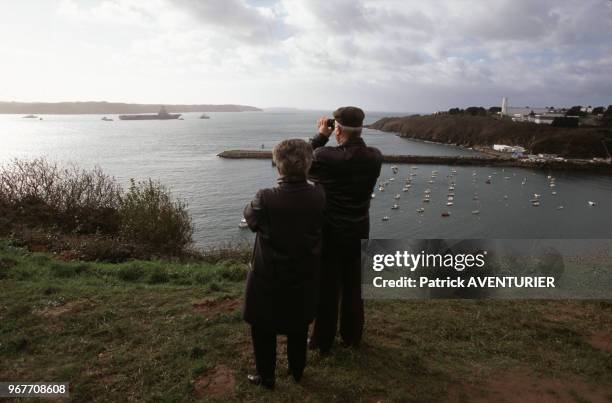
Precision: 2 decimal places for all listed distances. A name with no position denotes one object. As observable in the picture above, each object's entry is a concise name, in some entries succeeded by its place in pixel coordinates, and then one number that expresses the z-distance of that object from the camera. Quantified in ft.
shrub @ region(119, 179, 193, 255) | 44.39
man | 10.13
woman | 8.46
